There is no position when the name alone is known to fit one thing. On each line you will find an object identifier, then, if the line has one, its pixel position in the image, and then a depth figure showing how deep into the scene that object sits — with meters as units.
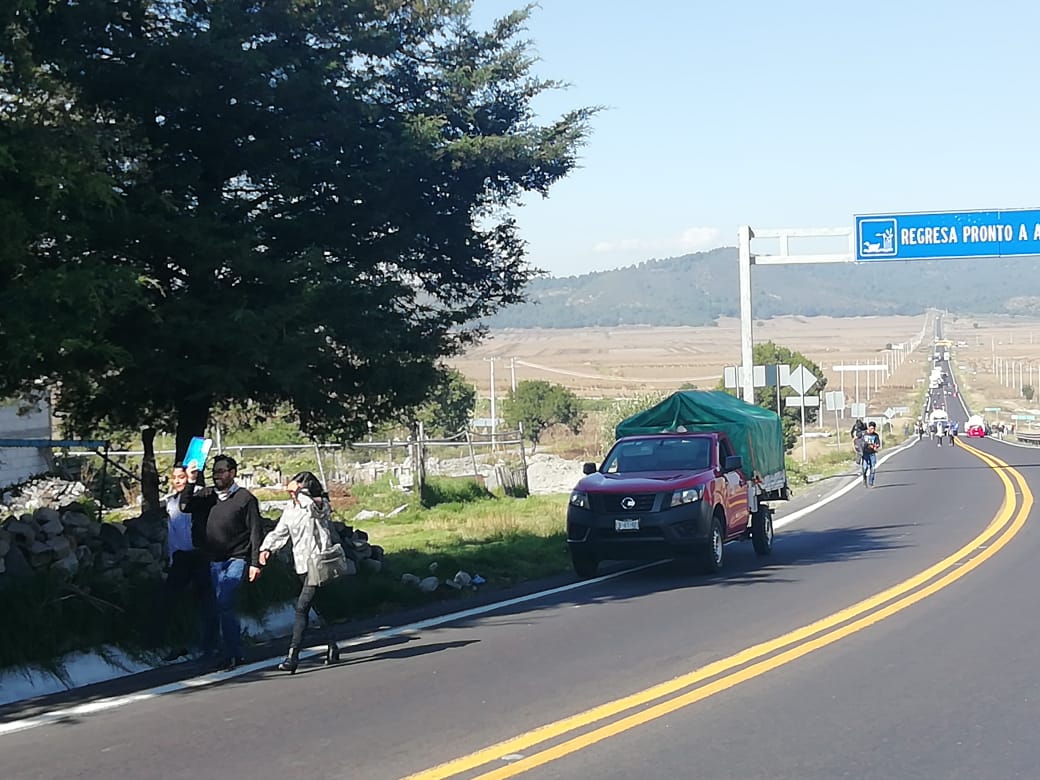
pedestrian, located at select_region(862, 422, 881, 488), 35.53
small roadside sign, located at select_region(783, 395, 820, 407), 45.61
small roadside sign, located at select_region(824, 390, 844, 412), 55.06
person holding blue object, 10.56
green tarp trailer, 20.05
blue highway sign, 31.31
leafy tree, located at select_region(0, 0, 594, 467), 11.62
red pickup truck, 16.12
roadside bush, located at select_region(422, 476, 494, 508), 31.41
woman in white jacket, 10.35
